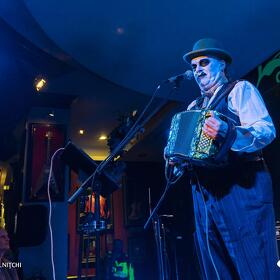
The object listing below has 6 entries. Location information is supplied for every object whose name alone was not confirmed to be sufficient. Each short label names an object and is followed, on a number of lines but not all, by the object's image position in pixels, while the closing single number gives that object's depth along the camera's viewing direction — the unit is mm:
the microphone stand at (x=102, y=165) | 1852
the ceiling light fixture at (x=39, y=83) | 4127
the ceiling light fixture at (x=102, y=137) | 6988
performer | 1104
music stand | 1811
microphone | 1706
